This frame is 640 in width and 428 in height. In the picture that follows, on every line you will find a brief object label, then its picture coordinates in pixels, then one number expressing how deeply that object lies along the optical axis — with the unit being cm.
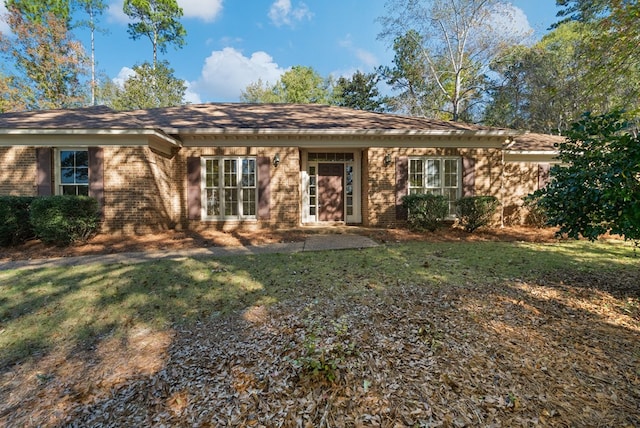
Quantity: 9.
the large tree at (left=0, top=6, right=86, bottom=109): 2003
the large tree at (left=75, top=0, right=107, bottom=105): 2239
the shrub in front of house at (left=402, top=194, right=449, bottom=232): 886
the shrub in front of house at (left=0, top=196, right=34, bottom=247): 702
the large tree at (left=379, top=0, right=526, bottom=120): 1827
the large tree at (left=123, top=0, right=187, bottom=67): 2402
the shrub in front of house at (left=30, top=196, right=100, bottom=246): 691
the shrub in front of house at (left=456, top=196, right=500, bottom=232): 887
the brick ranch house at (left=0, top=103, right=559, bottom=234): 858
